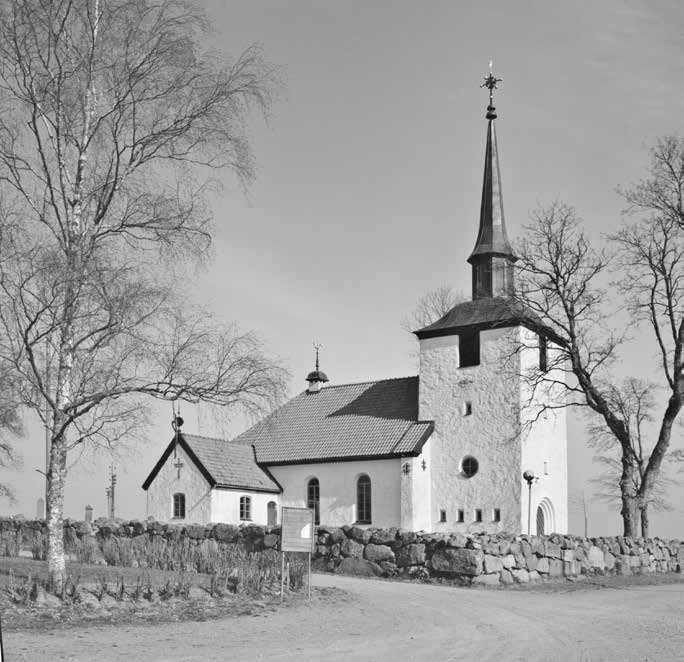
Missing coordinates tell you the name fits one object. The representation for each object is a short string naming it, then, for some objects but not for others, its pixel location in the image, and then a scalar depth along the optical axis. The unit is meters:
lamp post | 32.69
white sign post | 16.31
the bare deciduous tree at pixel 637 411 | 32.08
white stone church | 34.38
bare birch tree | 14.90
